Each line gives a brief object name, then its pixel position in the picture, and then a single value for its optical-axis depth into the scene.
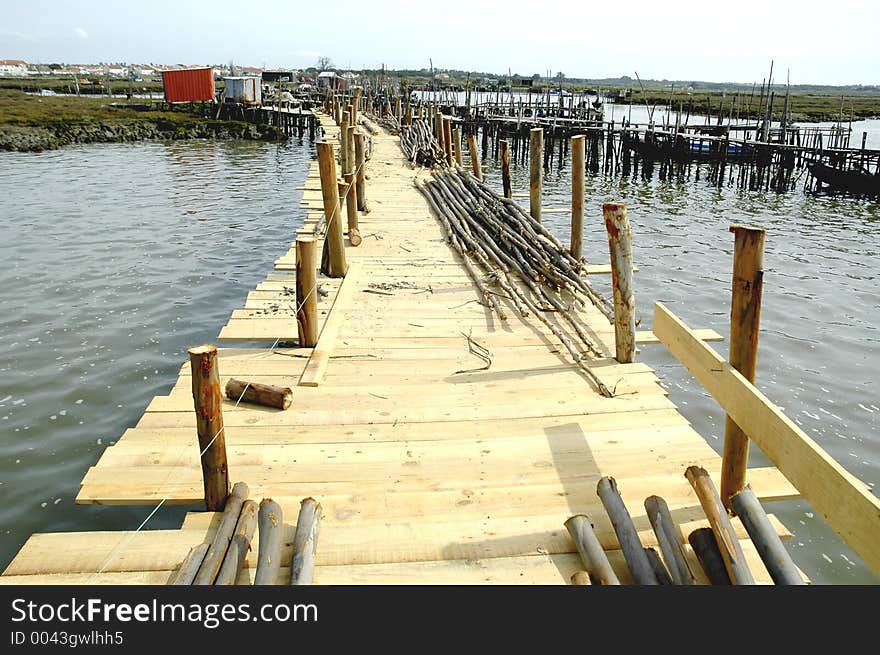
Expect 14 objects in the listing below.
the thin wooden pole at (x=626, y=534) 3.19
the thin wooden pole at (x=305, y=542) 3.17
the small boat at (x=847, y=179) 25.64
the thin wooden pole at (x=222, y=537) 3.13
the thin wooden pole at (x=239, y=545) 3.13
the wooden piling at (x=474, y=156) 17.89
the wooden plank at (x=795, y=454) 2.66
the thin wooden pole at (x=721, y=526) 3.07
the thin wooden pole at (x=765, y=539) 2.99
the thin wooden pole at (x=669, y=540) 3.16
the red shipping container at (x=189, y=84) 52.16
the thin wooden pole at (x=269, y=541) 3.13
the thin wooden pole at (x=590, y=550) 3.19
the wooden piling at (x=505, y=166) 14.63
